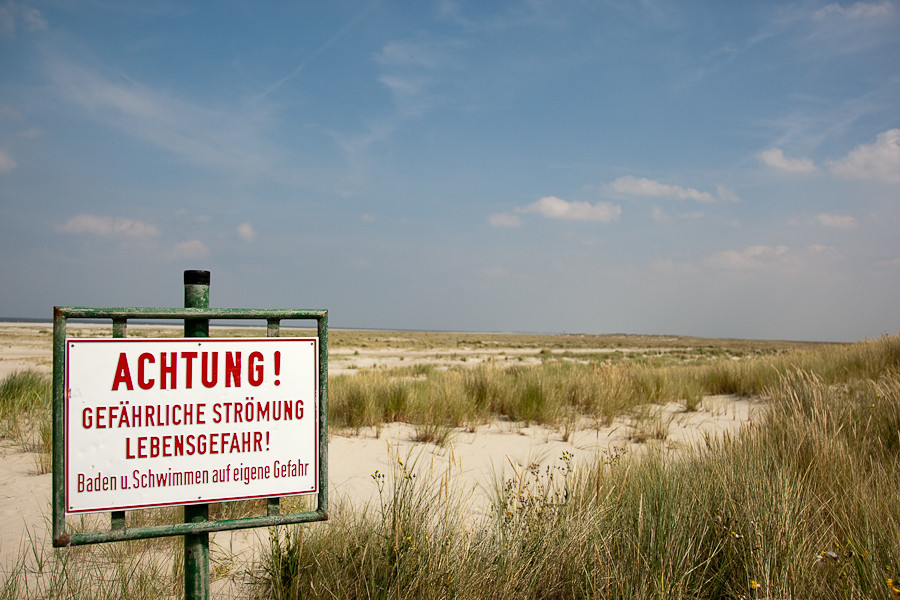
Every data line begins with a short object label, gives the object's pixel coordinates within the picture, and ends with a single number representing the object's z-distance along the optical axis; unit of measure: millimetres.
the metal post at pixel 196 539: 2334
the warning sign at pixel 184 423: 2207
